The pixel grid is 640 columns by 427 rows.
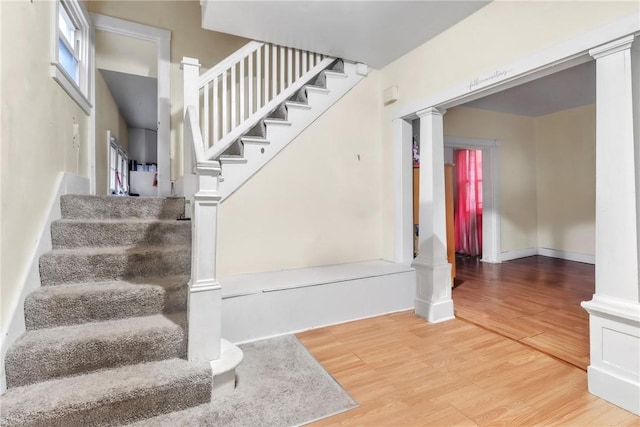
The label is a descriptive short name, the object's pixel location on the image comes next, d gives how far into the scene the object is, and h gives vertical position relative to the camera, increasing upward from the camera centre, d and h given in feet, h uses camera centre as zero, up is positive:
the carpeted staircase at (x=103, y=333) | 4.81 -2.06
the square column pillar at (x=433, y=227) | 9.47 -0.39
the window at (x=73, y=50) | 7.61 +4.76
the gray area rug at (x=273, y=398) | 5.10 -3.28
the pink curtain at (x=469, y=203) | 18.94 +0.67
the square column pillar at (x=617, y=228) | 5.30 -0.27
